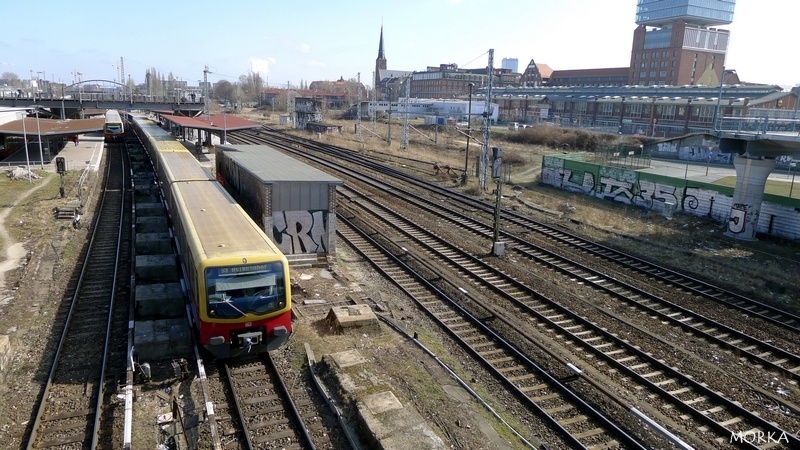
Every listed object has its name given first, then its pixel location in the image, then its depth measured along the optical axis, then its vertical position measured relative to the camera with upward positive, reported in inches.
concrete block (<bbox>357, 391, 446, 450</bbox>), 363.6 -214.9
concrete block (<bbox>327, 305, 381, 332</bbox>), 555.5 -211.6
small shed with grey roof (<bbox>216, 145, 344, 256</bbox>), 720.3 -133.0
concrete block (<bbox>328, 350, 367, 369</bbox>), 473.9 -216.9
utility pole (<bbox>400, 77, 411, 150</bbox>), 2430.4 -130.6
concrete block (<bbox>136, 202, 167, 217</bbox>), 1040.2 -205.9
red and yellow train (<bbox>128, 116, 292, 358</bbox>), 446.0 -150.4
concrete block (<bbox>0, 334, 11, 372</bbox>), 466.5 -218.2
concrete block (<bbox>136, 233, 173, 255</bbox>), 792.3 -205.2
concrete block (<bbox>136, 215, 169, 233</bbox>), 908.0 -204.5
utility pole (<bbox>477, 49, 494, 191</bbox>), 1378.0 -71.2
